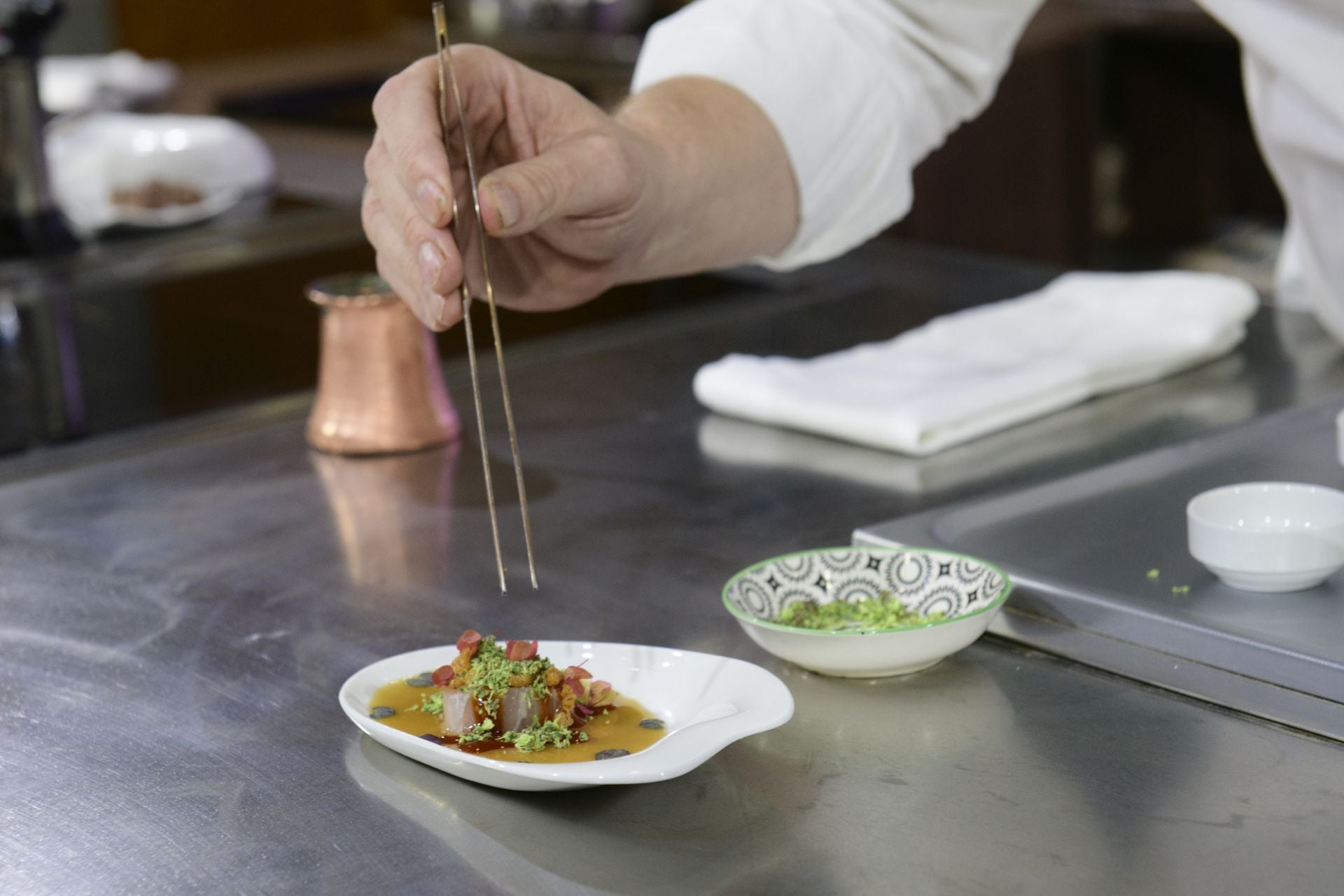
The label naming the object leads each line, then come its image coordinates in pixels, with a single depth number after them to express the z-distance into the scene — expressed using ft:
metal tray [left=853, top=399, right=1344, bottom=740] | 5.22
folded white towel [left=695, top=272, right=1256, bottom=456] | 6.51
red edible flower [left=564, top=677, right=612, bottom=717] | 5.16
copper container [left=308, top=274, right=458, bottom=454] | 6.56
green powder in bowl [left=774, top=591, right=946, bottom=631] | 5.41
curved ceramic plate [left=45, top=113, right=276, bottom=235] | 9.20
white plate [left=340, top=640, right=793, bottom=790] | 4.91
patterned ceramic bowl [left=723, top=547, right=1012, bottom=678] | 5.26
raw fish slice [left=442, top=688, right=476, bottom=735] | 5.13
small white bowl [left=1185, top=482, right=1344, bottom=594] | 5.38
